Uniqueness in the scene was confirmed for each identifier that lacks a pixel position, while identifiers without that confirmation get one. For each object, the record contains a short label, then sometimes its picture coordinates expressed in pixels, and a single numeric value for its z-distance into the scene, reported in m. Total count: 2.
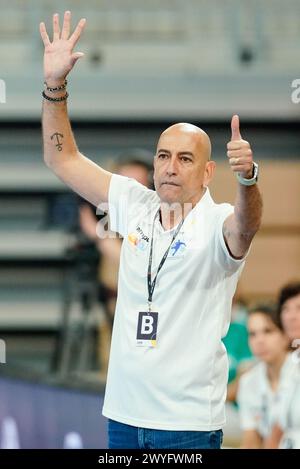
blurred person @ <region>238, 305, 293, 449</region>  9.66
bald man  6.04
